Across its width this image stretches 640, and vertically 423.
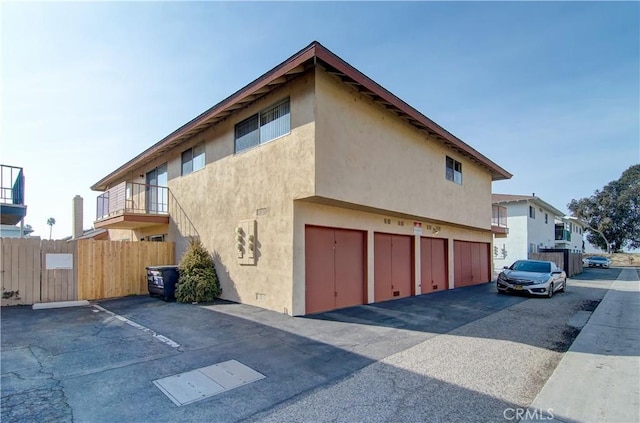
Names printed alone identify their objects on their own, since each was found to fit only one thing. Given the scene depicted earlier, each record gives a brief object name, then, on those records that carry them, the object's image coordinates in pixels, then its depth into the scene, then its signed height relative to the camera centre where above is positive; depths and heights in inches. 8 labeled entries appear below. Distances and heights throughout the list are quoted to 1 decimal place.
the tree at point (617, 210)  1866.4 +84.3
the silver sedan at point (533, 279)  522.3 -87.1
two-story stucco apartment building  345.4 +45.4
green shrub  427.8 -68.2
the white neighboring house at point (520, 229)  1178.6 -13.7
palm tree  2541.8 +33.7
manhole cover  165.8 -85.1
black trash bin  441.7 -74.9
